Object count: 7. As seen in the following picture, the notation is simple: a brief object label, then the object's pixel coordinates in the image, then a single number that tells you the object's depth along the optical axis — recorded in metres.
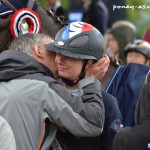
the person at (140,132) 7.75
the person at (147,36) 18.65
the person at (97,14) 18.97
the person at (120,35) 19.59
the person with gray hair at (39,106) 8.25
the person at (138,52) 15.81
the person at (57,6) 17.78
